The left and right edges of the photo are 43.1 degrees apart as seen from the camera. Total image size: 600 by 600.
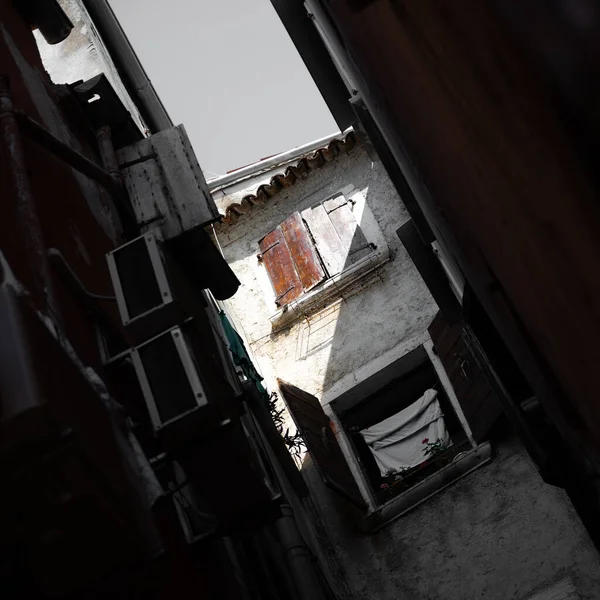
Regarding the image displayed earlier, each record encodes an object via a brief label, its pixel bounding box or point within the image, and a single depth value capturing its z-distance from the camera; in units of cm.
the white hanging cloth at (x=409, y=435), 1137
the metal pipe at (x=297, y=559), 639
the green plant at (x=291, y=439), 990
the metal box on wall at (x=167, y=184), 637
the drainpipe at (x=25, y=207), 420
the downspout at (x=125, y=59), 1132
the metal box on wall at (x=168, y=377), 432
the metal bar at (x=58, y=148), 513
